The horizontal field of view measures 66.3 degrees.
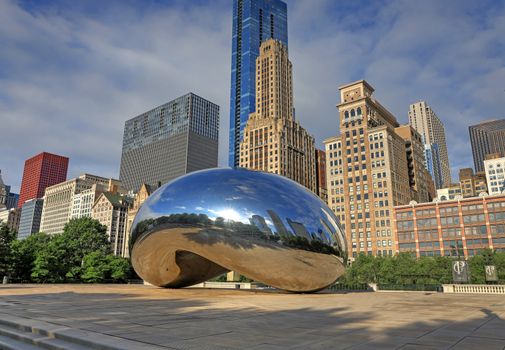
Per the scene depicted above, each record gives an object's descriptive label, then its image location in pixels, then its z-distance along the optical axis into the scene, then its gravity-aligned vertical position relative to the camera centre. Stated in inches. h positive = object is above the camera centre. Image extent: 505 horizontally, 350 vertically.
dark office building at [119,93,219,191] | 7568.9 +2114.4
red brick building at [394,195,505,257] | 3366.1 +406.1
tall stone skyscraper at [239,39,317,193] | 5251.0 +1935.3
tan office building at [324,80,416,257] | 4037.9 +1053.3
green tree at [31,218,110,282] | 1636.3 +96.9
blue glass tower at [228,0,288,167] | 7519.7 +3394.4
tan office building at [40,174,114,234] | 6948.8 +1213.0
